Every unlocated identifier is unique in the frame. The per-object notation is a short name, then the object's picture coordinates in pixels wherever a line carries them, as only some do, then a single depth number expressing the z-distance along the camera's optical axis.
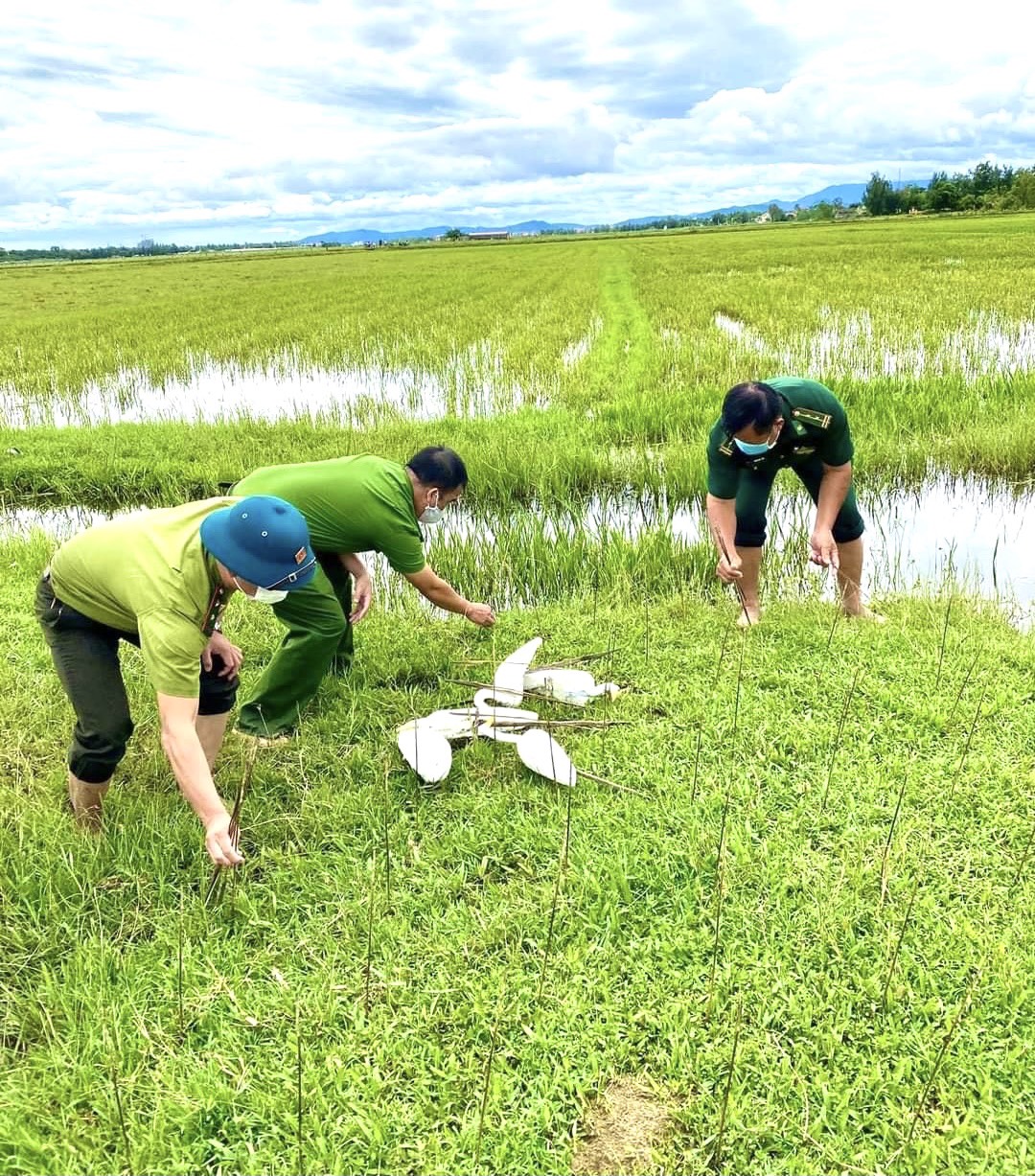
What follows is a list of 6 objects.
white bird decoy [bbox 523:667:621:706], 3.28
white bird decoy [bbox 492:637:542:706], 3.26
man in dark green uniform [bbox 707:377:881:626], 3.30
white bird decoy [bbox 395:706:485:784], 2.82
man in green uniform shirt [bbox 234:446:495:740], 3.13
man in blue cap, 2.05
